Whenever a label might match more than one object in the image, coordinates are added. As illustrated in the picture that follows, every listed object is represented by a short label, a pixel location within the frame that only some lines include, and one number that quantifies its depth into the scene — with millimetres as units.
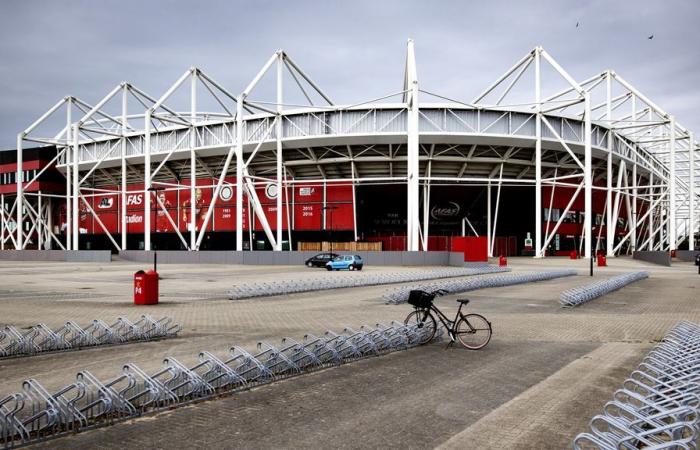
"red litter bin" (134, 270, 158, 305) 17531
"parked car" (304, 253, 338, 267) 41959
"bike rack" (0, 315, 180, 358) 10328
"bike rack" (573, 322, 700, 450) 4418
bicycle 10922
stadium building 51750
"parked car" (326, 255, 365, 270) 38875
